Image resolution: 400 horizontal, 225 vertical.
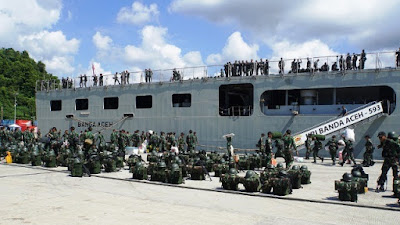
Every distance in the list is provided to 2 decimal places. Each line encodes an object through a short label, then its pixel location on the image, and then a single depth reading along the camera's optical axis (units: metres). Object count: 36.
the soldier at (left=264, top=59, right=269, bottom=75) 25.78
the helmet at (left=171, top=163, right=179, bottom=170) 12.94
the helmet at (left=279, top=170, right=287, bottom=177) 10.88
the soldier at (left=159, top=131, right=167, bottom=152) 25.61
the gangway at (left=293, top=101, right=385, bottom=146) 21.75
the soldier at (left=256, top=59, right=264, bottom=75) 25.95
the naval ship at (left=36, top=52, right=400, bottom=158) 22.37
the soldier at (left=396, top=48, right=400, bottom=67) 22.05
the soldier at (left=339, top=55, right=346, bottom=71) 23.39
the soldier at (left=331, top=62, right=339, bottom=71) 23.78
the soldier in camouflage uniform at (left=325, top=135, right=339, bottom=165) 19.19
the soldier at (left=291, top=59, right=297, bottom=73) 24.79
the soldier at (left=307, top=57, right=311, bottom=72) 24.47
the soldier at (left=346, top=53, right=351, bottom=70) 23.38
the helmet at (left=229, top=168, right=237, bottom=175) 11.79
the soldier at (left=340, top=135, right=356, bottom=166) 18.20
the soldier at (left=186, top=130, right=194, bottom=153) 22.86
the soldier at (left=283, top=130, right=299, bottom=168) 14.23
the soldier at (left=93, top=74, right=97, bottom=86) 33.81
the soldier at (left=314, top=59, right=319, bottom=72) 24.25
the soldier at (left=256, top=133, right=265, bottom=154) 17.69
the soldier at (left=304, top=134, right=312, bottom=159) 21.33
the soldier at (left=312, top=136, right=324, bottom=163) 20.64
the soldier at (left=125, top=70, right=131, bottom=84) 31.86
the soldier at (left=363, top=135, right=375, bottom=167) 17.23
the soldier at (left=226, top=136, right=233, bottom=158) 16.66
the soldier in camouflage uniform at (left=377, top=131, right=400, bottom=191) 10.62
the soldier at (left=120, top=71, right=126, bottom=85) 32.01
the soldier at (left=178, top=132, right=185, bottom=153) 24.09
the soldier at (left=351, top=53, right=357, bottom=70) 23.14
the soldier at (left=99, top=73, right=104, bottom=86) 33.44
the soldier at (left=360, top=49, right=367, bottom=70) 22.88
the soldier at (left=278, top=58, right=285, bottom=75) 24.98
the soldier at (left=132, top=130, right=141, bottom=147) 27.44
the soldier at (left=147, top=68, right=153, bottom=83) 30.52
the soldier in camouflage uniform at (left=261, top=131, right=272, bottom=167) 15.45
